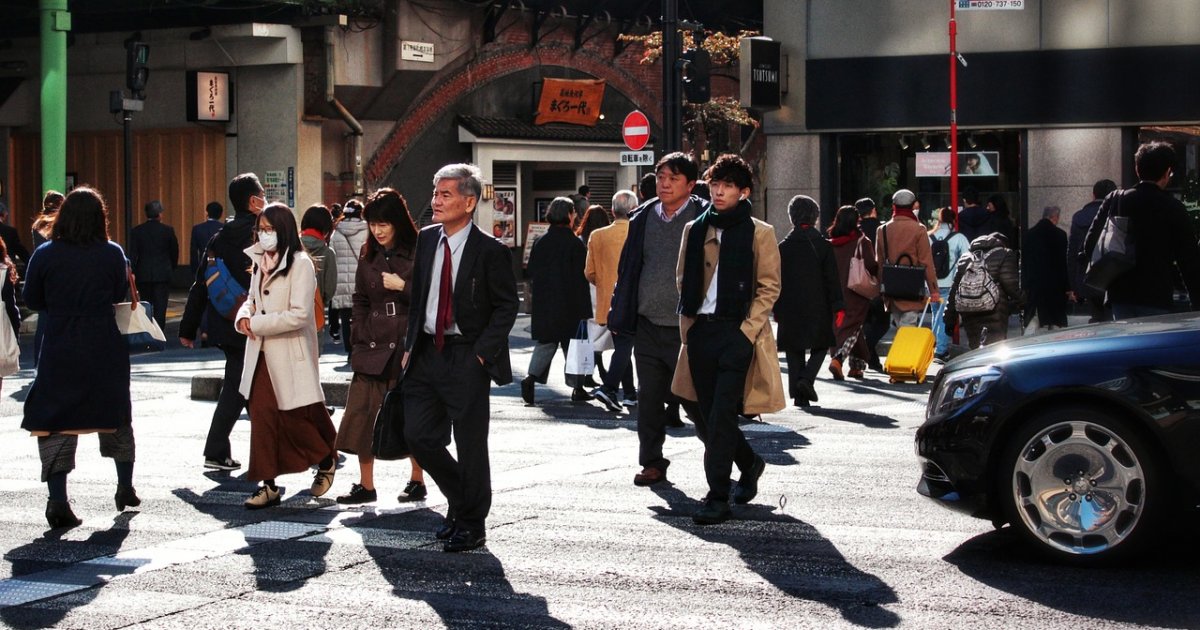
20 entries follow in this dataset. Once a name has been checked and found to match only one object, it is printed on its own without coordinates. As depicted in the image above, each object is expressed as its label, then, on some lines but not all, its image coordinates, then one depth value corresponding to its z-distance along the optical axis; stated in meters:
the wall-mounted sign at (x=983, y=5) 17.56
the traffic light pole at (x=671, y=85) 22.81
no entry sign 24.64
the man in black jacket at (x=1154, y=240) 9.30
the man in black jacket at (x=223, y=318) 10.06
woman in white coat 8.80
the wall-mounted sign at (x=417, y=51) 29.55
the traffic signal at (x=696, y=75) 24.50
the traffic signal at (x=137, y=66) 23.92
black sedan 6.70
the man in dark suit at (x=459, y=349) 7.59
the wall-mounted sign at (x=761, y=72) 20.73
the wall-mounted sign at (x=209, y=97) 28.73
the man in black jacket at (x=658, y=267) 9.03
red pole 18.56
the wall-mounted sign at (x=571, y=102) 33.31
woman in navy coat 8.49
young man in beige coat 8.16
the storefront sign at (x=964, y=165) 20.64
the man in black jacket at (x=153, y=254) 20.91
